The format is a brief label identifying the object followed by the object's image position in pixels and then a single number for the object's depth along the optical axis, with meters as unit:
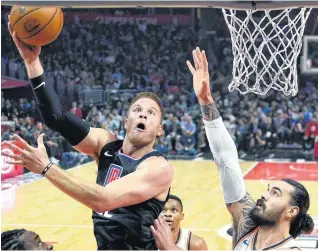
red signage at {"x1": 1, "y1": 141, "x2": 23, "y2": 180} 10.17
